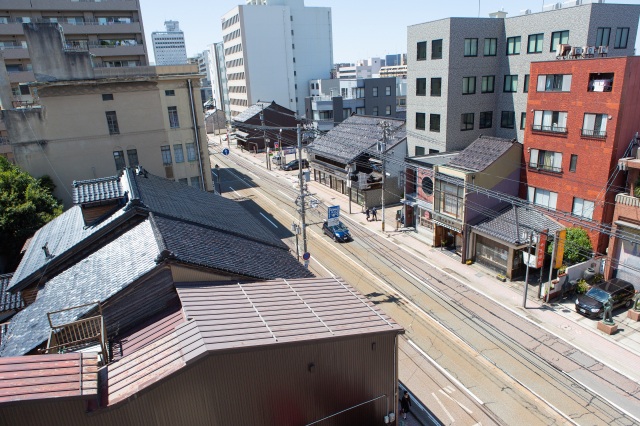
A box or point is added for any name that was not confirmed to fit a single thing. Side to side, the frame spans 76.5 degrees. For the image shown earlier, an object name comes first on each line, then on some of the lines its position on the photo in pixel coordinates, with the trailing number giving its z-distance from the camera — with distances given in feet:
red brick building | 93.81
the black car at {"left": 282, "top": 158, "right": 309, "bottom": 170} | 226.17
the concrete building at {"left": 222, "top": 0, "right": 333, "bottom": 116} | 320.70
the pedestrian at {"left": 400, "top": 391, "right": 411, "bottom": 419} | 58.70
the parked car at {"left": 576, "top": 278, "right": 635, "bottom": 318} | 85.56
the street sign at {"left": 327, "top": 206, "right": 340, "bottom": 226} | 118.01
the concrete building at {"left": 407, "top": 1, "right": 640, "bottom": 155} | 124.06
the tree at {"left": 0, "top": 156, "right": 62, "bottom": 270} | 91.45
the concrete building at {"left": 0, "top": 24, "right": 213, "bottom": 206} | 114.42
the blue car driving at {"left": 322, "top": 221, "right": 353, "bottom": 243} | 131.61
